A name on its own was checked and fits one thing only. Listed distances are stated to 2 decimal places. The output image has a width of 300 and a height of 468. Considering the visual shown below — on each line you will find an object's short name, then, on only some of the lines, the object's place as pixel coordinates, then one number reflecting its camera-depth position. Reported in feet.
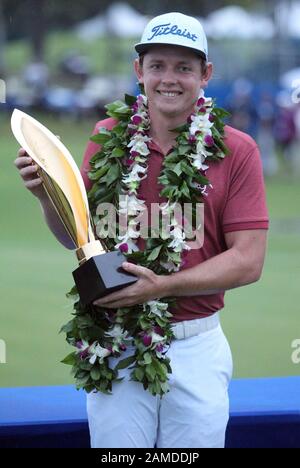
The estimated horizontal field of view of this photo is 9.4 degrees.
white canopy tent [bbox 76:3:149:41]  162.67
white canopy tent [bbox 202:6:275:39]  142.01
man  16.84
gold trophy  16.16
